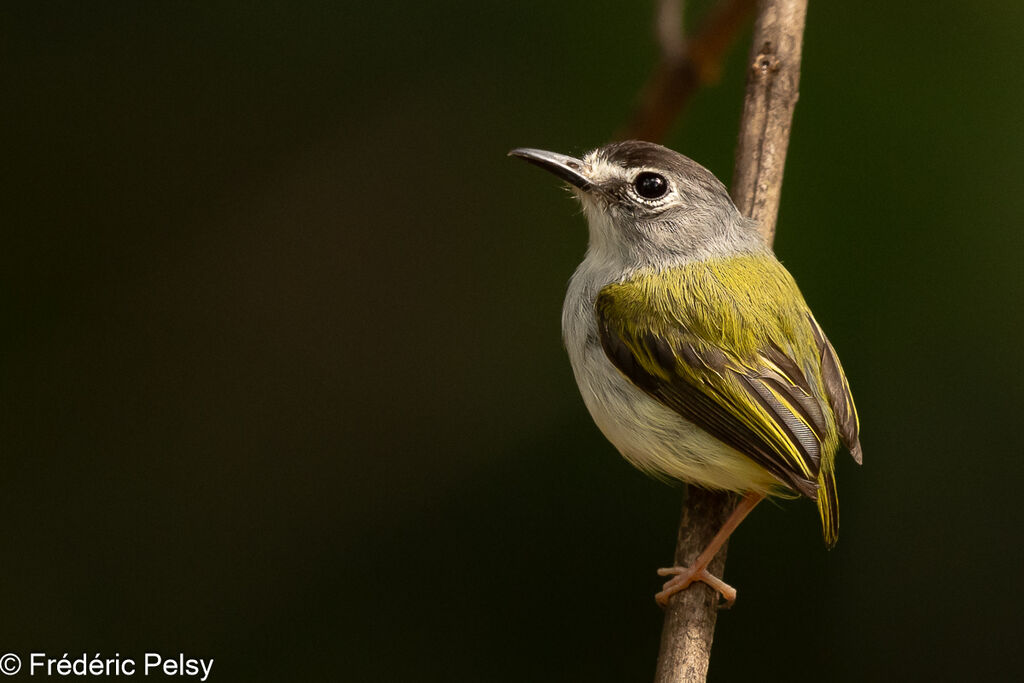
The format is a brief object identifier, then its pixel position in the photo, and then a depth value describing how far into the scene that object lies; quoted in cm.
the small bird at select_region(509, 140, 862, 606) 598
